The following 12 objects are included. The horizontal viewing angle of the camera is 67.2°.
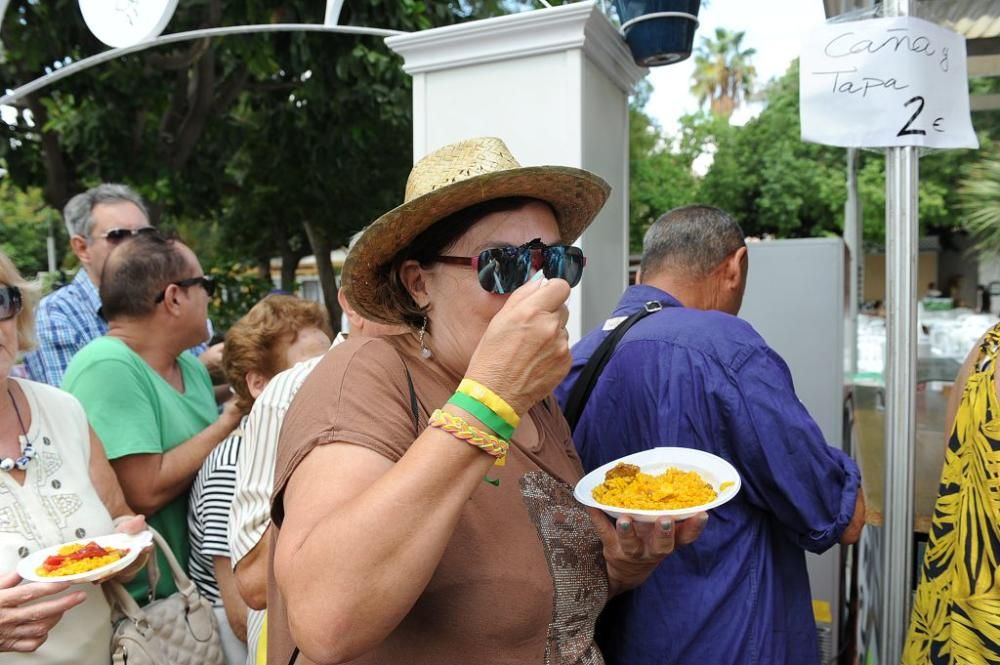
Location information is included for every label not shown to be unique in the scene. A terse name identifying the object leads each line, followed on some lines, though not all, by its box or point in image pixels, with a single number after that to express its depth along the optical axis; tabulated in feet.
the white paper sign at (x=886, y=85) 6.36
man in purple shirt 6.56
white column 8.88
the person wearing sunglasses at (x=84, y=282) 11.55
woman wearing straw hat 3.56
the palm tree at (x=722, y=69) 149.59
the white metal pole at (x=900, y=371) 6.64
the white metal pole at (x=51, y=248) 97.82
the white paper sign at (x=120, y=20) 10.27
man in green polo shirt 8.56
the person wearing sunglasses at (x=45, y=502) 6.23
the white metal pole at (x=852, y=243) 20.99
